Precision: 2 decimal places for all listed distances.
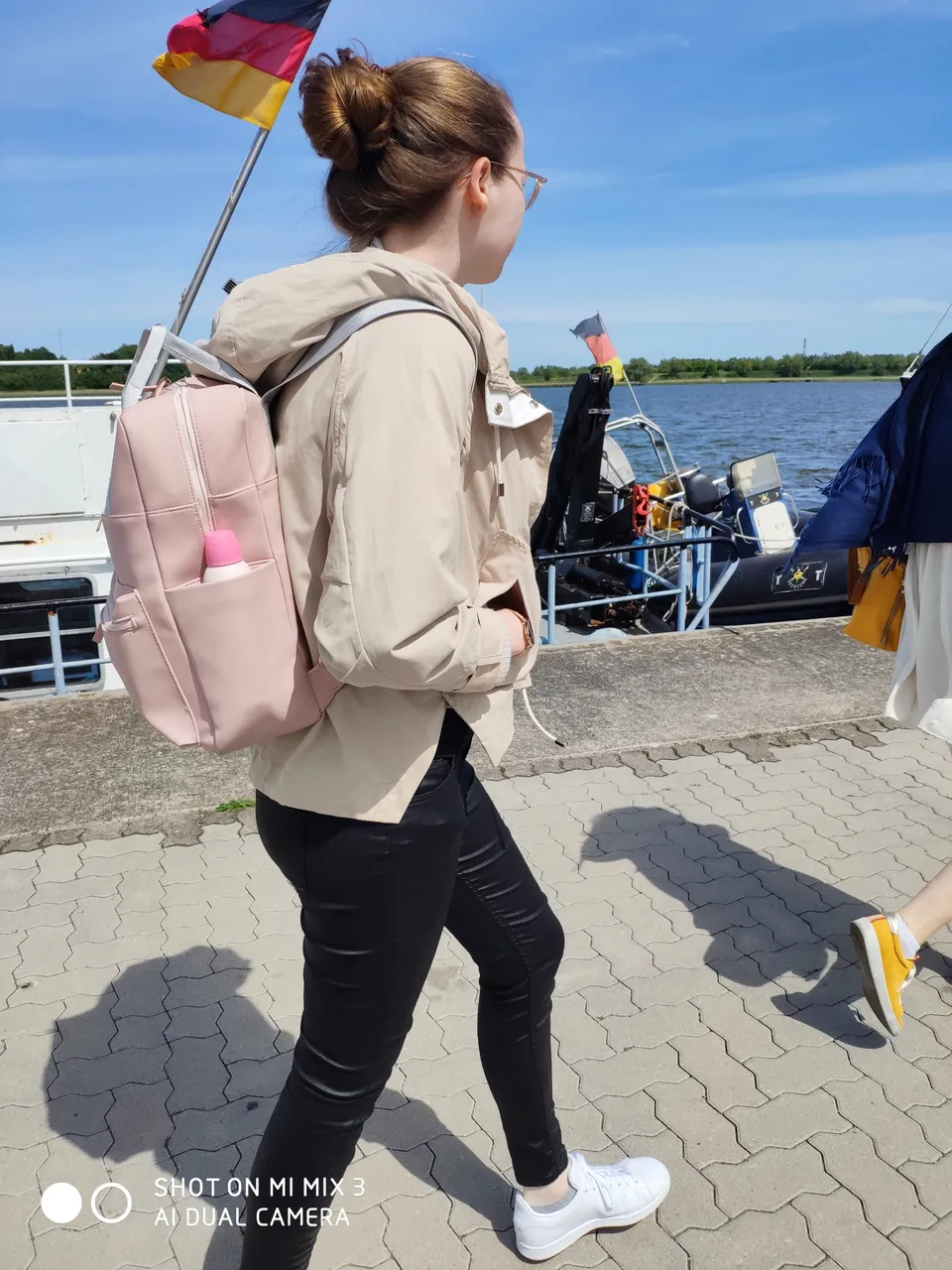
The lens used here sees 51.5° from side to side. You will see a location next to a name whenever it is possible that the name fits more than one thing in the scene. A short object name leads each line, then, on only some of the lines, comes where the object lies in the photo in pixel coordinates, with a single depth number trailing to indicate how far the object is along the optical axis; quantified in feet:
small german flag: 38.78
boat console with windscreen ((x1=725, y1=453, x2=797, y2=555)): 29.68
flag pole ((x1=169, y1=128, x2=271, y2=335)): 12.18
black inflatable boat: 29.58
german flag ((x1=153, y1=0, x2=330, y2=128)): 16.03
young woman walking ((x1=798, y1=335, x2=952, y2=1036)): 8.15
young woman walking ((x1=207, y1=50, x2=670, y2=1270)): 4.07
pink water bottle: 4.27
